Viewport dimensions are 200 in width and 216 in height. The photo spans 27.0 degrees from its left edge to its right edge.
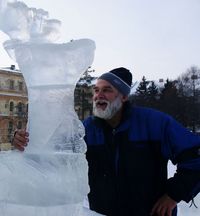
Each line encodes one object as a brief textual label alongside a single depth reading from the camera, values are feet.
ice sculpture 5.05
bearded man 7.98
